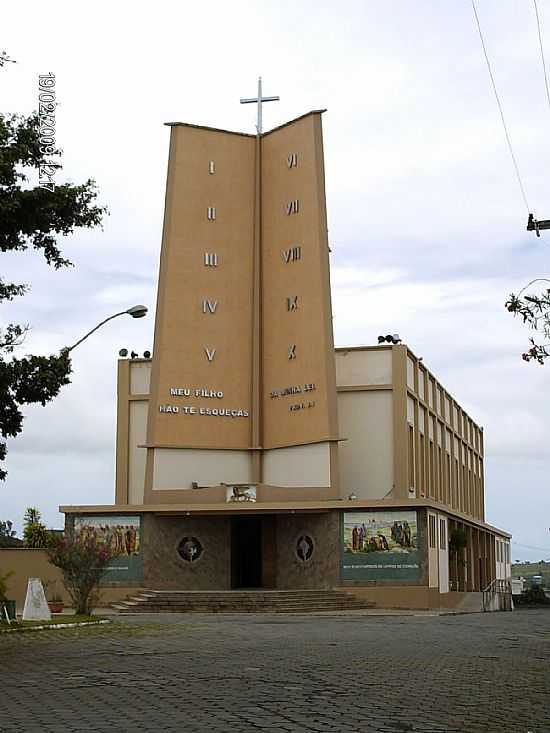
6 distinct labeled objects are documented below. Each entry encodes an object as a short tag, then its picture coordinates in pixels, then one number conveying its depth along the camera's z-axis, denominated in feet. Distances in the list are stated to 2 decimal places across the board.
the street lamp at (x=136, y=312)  82.07
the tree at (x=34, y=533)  144.36
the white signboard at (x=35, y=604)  85.15
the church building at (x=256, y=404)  132.36
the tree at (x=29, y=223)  54.90
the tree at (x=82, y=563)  90.38
